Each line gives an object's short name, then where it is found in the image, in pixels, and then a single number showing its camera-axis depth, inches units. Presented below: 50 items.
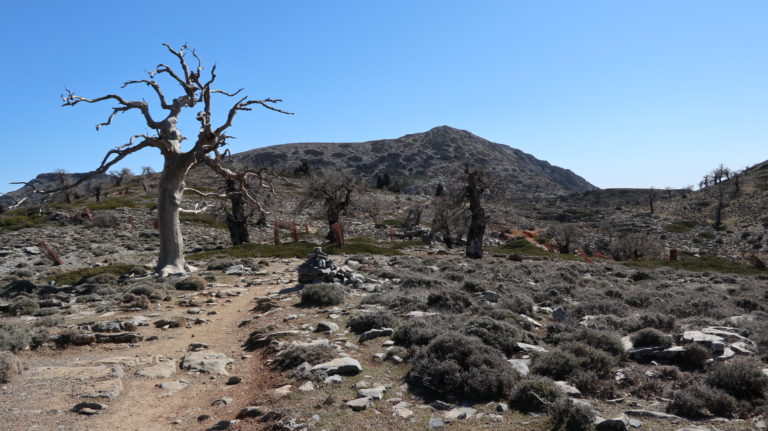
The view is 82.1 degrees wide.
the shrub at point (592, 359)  269.3
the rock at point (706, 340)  297.3
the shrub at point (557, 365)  263.0
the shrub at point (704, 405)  213.2
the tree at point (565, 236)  1843.0
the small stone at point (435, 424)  210.4
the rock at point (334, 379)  268.3
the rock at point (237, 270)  743.7
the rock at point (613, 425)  192.9
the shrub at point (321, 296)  490.9
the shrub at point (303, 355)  302.0
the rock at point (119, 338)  370.3
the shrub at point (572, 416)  195.9
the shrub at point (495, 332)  308.0
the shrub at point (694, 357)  280.9
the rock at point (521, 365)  263.3
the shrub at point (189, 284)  598.2
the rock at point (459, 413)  218.5
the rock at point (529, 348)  307.8
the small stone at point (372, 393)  244.1
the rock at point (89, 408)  237.9
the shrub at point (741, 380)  228.1
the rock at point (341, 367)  281.6
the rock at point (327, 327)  377.1
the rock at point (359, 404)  231.5
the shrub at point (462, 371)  241.9
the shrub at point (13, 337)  325.4
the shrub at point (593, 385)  240.4
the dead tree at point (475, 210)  1109.7
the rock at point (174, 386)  279.4
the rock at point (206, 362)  316.2
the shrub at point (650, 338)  312.7
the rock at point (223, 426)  223.8
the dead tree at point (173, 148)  668.7
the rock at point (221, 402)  258.7
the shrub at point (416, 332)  327.9
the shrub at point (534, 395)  222.7
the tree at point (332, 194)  1441.9
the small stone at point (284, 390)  254.8
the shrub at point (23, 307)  449.7
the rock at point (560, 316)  409.7
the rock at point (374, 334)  353.1
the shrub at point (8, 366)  270.5
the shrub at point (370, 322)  378.9
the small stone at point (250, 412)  234.8
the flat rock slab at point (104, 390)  257.8
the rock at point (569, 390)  234.2
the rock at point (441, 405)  231.5
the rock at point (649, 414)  209.3
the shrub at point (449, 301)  442.5
